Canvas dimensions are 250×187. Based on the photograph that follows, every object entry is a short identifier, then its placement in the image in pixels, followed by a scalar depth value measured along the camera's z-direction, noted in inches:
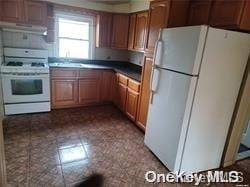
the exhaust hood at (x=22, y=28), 124.1
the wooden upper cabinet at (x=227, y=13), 73.6
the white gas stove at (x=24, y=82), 123.8
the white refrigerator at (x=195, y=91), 70.2
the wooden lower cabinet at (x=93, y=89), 135.5
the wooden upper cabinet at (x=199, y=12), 87.7
